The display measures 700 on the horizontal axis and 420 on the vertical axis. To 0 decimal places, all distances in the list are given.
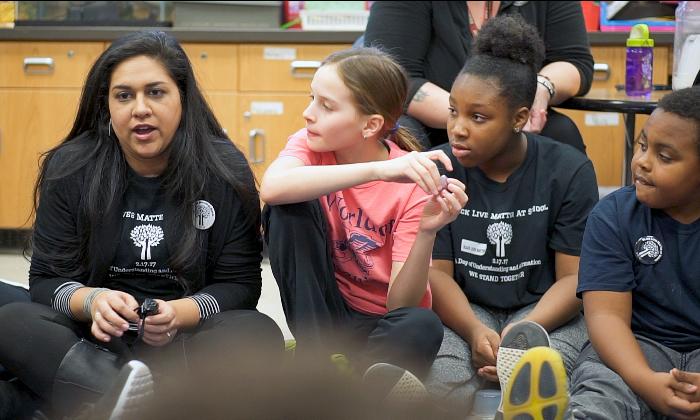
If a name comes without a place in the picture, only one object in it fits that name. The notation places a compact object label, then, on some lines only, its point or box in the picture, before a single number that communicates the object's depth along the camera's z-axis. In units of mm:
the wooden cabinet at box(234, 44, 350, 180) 3867
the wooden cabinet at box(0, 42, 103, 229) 3900
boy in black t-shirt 1726
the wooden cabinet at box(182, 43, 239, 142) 3871
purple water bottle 2635
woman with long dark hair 1842
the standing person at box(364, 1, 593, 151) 2447
